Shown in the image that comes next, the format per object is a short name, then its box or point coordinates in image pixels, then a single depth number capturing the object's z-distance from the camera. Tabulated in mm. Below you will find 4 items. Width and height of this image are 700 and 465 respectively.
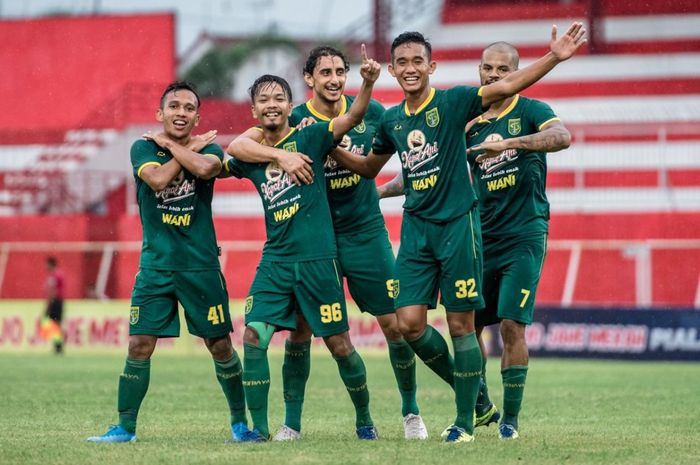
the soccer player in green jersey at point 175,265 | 18781
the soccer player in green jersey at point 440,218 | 18281
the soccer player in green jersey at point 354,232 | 19547
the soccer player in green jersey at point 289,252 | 18578
